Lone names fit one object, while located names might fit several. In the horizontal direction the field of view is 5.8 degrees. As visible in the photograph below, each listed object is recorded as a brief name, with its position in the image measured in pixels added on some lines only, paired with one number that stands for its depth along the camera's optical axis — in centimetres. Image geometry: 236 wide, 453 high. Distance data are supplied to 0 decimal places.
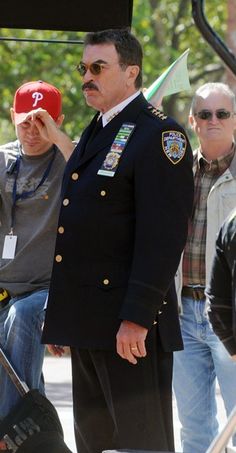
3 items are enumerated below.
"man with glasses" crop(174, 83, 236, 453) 1087
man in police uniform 883
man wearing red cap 1046
